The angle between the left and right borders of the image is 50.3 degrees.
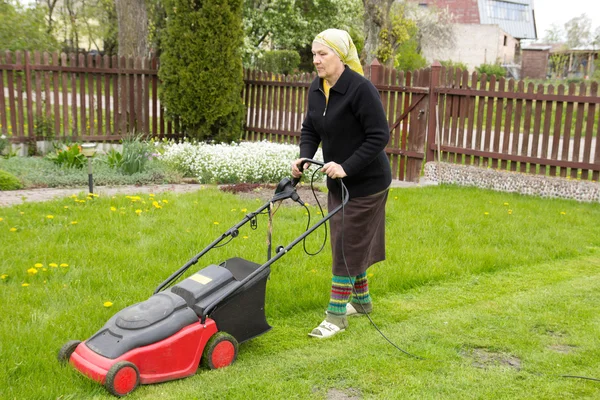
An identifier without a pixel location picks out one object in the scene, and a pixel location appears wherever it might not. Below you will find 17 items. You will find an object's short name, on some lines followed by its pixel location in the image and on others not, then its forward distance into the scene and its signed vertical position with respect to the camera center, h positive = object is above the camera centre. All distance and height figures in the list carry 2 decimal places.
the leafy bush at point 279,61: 25.53 +1.05
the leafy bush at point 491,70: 36.91 +1.38
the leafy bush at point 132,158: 9.05 -1.06
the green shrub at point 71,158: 9.17 -1.10
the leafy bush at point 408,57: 33.53 +1.79
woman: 3.90 -0.41
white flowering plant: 9.38 -1.13
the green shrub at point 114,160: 9.26 -1.11
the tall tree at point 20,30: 15.07 +1.18
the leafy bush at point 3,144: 10.00 -1.01
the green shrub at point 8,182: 8.13 -1.30
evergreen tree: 11.34 +0.41
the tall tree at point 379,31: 15.55 +1.46
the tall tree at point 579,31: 59.00 +5.98
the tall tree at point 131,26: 13.13 +1.16
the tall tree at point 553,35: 67.06 +6.30
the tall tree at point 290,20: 22.56 +2.52
